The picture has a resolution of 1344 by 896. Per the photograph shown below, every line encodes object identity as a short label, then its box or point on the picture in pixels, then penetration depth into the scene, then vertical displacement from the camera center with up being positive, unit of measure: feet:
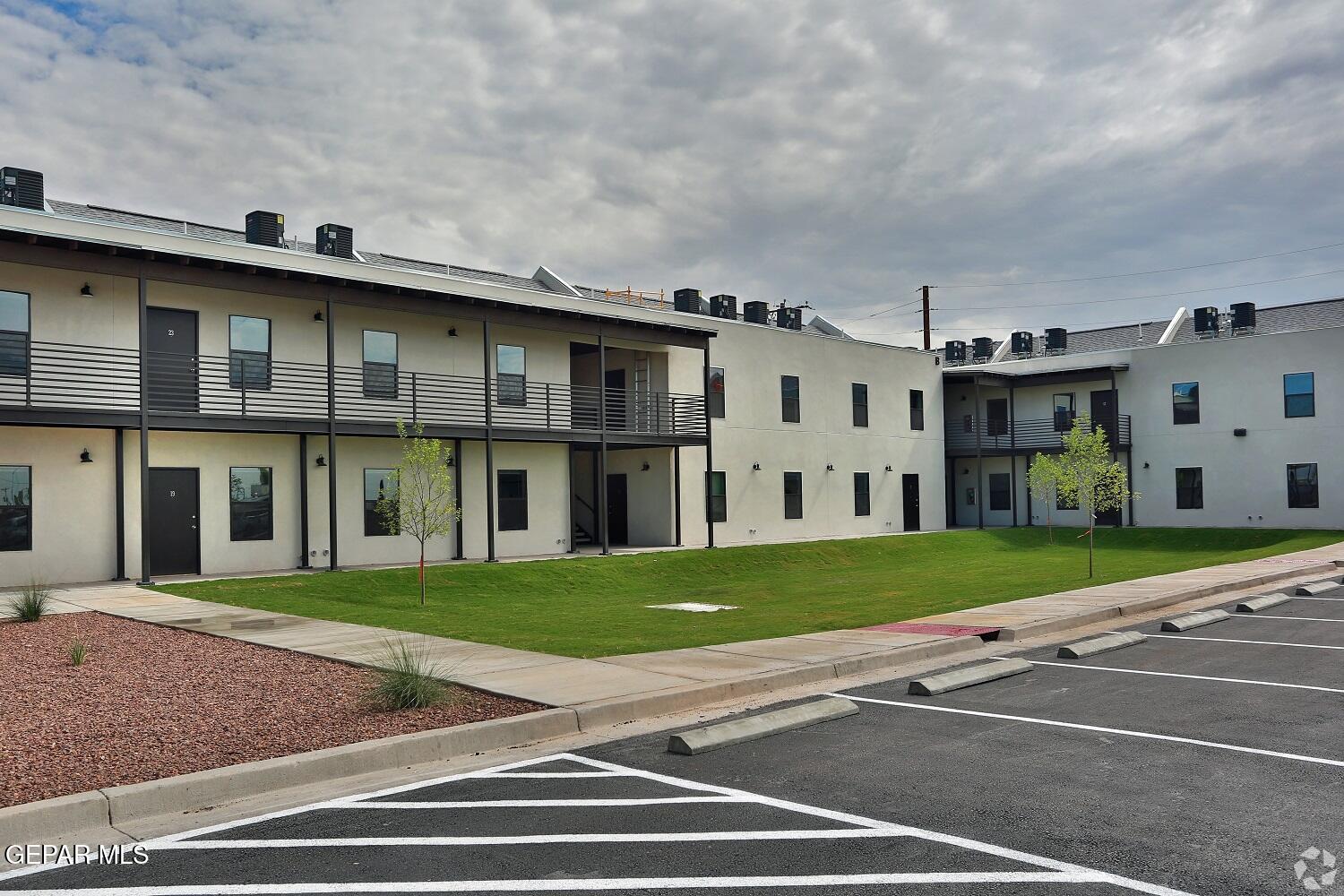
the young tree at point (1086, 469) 79.36 +0.20
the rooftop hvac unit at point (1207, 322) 137.49 +19.55
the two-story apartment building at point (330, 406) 65.36 +6.41
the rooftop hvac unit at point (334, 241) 92.38 +22.12
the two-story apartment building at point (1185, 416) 119.96 +6.83
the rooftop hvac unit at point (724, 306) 130.62 +21.87
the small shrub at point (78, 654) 35.12 -5.51
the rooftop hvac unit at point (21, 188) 74.64 +22.23
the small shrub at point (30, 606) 46.93 -5.17
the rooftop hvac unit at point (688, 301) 126.41 +21.92
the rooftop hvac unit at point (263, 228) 87.20 +22.11
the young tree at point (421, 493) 62.18 -0.53
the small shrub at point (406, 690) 27.99 -5.58
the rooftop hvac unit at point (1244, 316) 134.62 +19.75
